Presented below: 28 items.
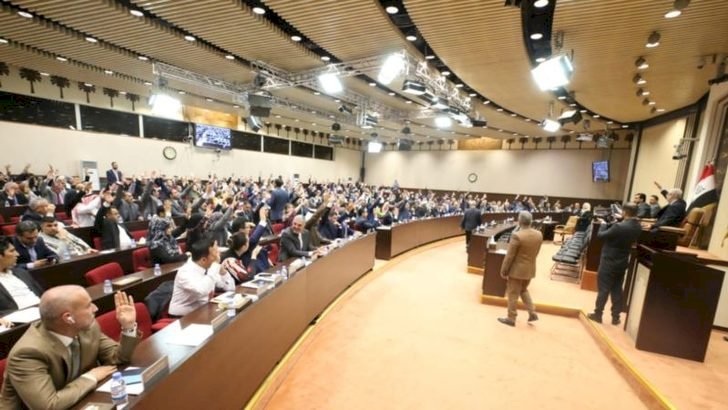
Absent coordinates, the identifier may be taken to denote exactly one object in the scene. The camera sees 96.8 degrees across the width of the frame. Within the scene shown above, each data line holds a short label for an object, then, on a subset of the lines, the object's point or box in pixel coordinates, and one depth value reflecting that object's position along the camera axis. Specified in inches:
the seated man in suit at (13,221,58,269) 123.3
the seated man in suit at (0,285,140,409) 50.8
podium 126.3
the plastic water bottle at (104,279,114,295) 109.2
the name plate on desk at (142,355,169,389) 57.6
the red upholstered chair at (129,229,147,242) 211.1
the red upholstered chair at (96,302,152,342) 84.1
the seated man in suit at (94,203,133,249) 172.7
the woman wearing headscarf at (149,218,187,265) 149.9
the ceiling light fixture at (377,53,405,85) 227.9
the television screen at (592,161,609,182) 628.4
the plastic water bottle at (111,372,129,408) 53.0
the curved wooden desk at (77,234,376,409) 64.4
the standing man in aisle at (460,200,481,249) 328.2
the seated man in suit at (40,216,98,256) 146.9
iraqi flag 231.6
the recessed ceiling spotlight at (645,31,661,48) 191.3
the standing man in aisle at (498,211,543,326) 158.9
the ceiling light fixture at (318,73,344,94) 278.7
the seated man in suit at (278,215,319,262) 162.6
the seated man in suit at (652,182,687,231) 211.2
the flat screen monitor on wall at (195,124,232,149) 550.6
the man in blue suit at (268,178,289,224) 287.4
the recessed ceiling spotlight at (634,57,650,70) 233.1
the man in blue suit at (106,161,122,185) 387.9
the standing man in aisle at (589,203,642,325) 155.5
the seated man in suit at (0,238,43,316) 94.4
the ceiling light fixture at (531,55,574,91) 193.6
